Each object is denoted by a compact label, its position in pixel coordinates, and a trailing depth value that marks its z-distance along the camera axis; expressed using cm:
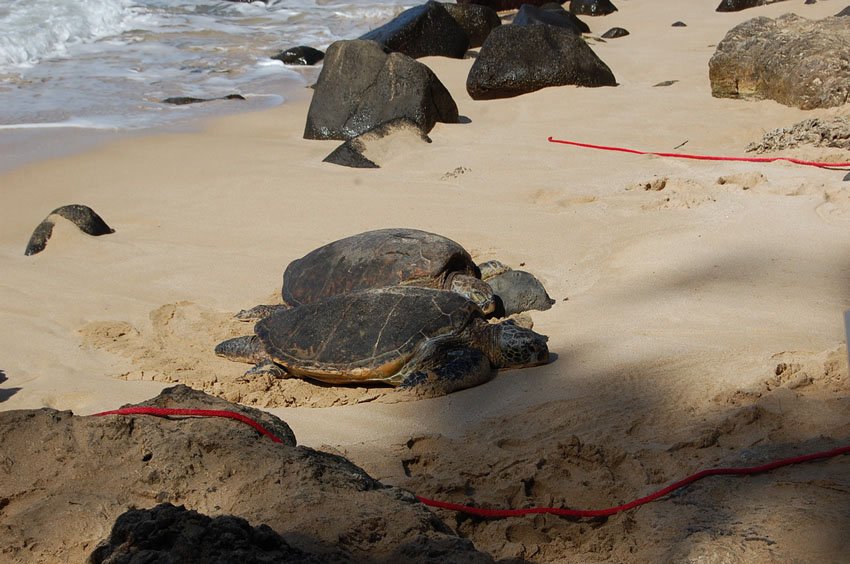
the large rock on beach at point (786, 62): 851
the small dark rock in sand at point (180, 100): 1109
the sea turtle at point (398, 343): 416
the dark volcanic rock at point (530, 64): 1044
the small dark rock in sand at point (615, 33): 1479
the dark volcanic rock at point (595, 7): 1695
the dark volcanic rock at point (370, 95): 920
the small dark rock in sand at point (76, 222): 640
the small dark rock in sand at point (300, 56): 1397
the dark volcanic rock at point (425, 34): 1315
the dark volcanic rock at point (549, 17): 1414
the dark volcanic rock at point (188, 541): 193
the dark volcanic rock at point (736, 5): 1546
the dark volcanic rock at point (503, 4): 1754
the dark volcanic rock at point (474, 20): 1446
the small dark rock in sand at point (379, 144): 803
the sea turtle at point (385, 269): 503
